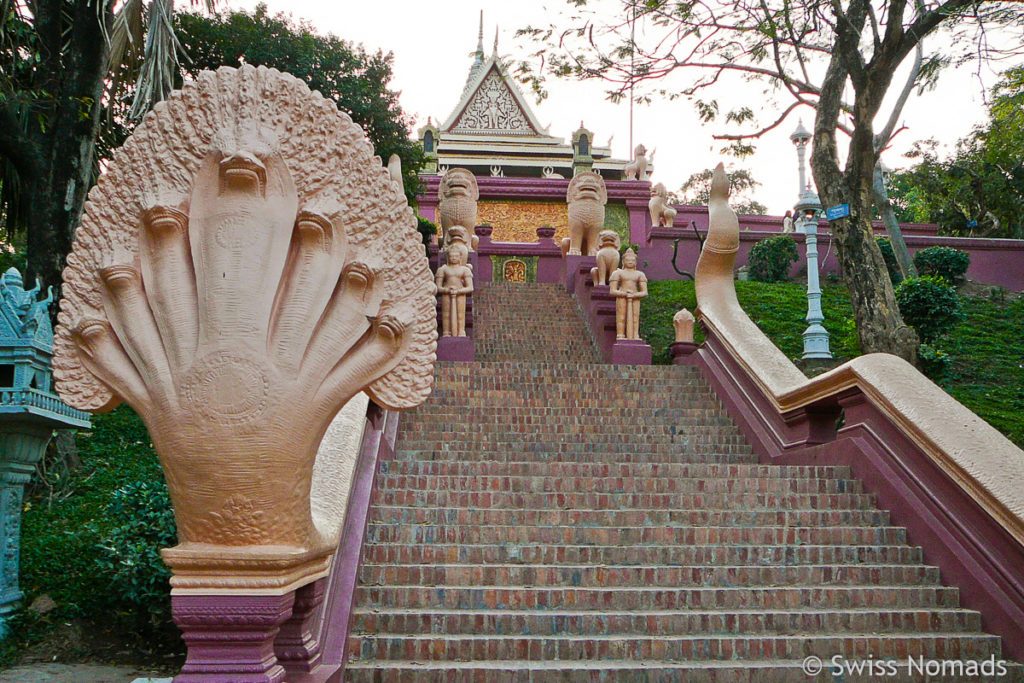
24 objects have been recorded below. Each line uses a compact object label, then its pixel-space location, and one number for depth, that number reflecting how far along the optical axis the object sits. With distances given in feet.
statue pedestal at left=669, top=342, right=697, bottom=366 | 31.30
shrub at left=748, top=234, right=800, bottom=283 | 55.83
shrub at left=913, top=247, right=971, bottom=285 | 52.44
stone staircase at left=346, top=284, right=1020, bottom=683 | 12.72
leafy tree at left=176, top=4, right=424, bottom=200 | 51.42
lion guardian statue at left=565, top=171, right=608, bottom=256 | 46.62
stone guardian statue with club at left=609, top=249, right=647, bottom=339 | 34.12
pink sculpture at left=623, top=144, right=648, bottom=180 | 84.23
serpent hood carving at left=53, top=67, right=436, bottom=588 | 7.42
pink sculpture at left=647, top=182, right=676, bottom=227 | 68.28
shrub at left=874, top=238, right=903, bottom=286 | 53.78
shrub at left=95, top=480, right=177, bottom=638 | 14.35
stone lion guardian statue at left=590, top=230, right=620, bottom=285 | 37.88
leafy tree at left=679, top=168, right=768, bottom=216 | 126.00
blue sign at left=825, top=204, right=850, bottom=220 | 26.91
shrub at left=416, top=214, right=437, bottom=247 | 55.36
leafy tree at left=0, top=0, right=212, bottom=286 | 22.13
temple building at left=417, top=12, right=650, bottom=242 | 76.59
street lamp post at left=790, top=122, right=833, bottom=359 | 37.76
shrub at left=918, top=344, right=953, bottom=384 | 32.09
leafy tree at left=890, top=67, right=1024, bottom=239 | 63.41
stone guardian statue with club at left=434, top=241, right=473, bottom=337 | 32.76
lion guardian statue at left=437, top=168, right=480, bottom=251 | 44.75
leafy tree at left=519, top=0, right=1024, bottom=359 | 26.53
